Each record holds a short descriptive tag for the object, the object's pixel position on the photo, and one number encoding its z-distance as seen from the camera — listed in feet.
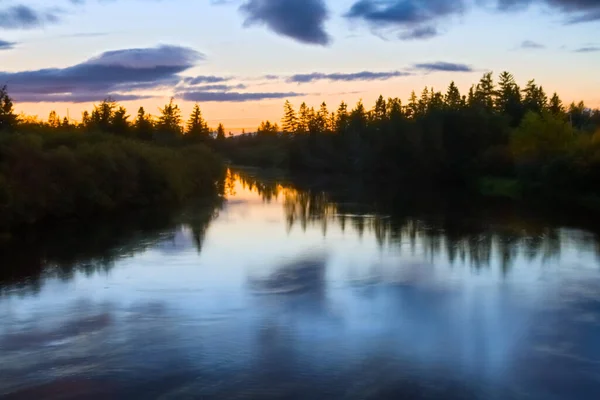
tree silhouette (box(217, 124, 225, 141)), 546.67
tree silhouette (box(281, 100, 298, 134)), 422.41
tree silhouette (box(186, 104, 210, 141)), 335.73
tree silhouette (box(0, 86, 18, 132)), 165.85
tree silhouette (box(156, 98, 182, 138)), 299.58
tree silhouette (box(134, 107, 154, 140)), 267.20
